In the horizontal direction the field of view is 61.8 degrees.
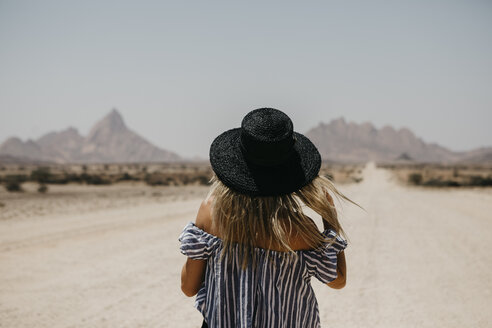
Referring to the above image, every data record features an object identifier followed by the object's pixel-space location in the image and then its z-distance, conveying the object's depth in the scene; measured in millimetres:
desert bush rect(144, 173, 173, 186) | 36031
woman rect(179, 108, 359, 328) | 1617
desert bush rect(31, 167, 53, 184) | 34362
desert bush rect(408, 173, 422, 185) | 40250
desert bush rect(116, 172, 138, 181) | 39838
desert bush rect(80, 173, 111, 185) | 34931
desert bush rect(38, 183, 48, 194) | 25398
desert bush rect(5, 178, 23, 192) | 25250
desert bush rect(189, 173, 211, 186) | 38844
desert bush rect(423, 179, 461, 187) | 34906
